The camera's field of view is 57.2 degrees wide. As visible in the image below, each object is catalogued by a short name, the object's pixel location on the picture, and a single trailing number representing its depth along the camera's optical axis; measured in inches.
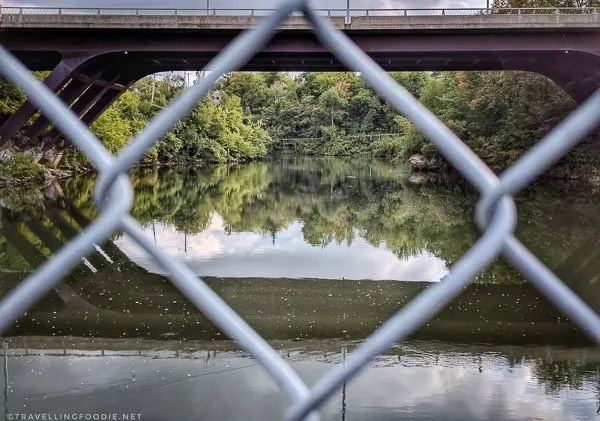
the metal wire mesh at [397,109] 20.2
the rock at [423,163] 1051.1
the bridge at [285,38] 470.3
